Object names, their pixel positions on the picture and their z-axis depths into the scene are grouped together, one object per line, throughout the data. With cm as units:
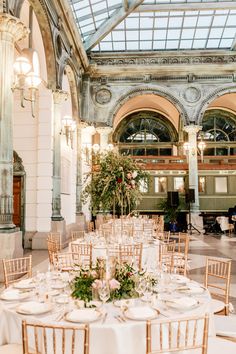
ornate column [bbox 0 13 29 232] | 621
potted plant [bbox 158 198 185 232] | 1552
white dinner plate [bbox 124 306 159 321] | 241
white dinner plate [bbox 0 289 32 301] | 282
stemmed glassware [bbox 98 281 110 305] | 262
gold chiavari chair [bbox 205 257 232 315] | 351
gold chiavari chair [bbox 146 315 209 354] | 201
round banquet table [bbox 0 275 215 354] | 233
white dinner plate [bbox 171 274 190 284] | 330
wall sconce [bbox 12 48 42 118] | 611
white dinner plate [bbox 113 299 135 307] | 264
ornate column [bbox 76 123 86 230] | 1425
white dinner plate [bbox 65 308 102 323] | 238
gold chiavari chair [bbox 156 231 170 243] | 853
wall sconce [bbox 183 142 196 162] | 1576
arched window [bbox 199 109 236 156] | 2083
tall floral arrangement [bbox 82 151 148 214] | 681
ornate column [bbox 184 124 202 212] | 1605
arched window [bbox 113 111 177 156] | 2131
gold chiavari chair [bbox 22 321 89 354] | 232
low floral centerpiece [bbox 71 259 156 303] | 272
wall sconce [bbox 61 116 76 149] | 1021
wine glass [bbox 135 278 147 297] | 284
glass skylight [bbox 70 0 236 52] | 1420
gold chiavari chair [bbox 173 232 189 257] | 615
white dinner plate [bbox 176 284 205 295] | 298
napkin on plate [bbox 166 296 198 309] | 261
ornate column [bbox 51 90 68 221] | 1037
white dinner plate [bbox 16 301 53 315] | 253
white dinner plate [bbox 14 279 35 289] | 316
